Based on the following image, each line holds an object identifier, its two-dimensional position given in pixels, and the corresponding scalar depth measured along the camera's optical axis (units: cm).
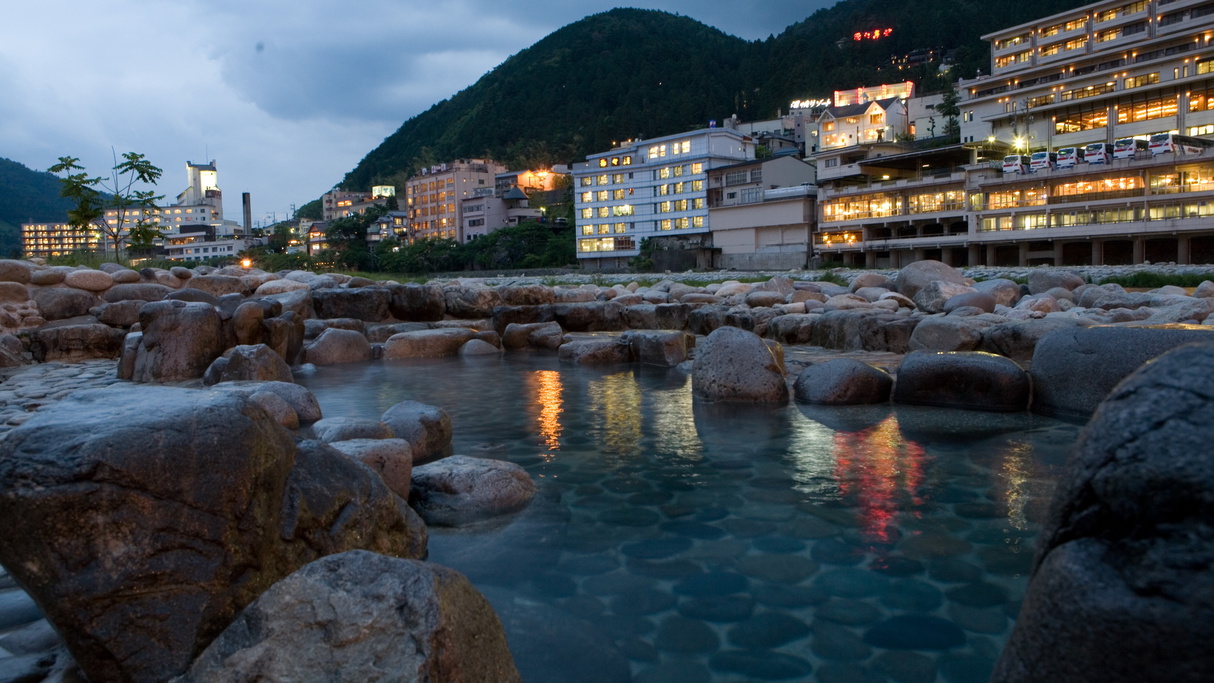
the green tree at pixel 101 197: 2230
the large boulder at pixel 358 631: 255
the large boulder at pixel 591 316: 2102
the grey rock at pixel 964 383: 877
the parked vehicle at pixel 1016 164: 4456
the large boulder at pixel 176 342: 1212
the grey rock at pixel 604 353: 1489
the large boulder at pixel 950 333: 1219
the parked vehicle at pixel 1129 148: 4078
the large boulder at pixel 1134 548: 175
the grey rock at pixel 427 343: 1686
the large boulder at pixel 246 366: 1075
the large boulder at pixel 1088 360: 751
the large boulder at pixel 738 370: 982
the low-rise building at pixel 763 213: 5553
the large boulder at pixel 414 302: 2159
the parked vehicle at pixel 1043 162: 4372
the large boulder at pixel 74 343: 1470
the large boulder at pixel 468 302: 2194
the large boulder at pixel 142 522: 285
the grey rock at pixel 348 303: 2064
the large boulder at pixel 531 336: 1825
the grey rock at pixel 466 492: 568
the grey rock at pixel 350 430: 634
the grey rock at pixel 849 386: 953
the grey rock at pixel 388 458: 538
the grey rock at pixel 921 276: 2019
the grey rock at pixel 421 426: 730
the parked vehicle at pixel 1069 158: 4294
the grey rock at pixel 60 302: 1673
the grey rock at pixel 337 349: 1581
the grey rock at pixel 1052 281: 1997
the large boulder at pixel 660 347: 1429
